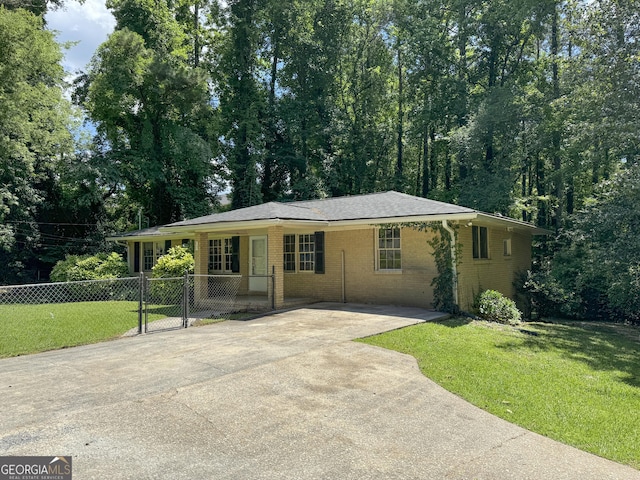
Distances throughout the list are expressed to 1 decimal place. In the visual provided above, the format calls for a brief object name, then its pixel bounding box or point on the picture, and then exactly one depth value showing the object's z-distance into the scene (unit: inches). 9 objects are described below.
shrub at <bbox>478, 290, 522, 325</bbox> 468.4
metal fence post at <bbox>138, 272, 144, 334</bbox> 338.3
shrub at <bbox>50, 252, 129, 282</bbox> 785.6
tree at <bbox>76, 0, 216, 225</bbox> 910.4
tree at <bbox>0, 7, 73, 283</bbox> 664.4
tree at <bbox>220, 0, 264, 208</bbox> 1042.7
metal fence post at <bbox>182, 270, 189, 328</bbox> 386.3
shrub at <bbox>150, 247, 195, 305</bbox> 609.3
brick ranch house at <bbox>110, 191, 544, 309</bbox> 480.7
